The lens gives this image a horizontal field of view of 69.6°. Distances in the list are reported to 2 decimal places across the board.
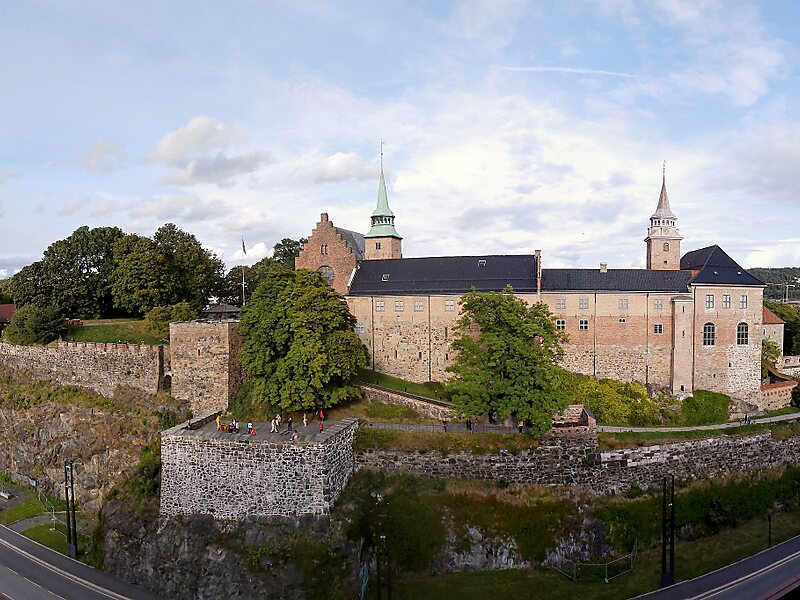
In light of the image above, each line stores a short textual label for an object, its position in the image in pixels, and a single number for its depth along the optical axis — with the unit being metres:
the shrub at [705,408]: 39.84
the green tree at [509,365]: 30.83
